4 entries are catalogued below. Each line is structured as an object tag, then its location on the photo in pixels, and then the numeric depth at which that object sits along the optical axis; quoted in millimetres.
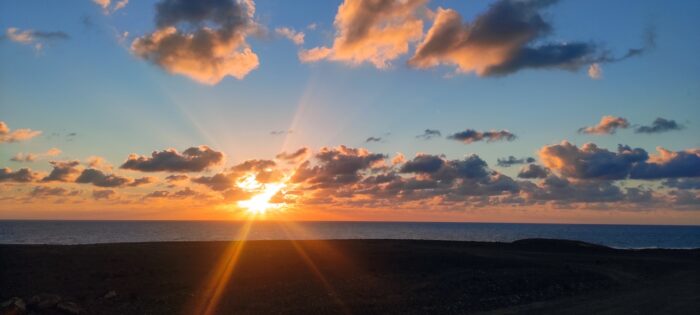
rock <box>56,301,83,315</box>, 21172
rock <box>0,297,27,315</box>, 19281
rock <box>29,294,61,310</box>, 20500
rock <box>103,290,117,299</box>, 24986
